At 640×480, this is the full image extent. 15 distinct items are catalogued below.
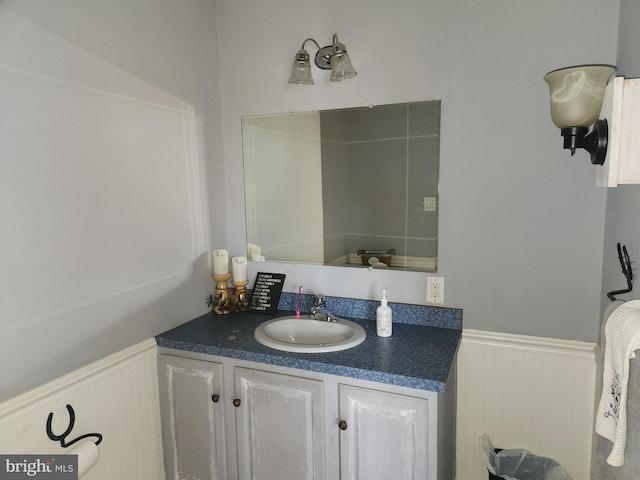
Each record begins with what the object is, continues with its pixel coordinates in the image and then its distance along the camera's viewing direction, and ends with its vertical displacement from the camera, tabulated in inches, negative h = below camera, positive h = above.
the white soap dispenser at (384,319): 69.2 -20.1
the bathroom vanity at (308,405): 57.3 -30.7
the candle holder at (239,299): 84.4 -20.0
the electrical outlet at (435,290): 72.7 -16.2
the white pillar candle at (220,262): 82.4 -12.3
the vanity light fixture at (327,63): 70.4 +22.7
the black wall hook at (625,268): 47.8 -8.6
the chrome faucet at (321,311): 77.0 -20.8
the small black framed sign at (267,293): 83.0 -18.8
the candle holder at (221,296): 83.2 -19.1
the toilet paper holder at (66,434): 55.4 -30.5
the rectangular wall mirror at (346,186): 72.5 +1.9
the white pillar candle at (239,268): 83.7 -13.9
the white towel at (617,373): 35.2 -16.2
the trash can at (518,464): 66.4 -42.6
